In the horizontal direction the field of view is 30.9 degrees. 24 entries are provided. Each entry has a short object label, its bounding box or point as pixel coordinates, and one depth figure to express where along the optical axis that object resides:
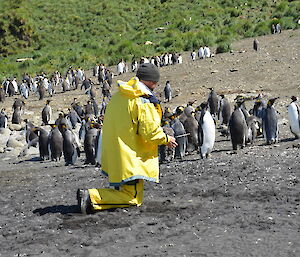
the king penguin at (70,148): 11.82
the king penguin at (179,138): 10.69
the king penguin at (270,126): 11.22
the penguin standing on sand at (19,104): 21.72
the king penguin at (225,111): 15.71
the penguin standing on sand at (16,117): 20.48
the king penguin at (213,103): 17.49
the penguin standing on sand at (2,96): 27.67
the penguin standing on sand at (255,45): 28.73
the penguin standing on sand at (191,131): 11.32
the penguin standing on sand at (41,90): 27.25
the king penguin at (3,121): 19.31
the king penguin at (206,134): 10.09
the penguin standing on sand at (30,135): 15.27
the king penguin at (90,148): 11.44
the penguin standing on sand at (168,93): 21.91
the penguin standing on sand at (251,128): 11.62
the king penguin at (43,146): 13.36
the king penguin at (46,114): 19.64
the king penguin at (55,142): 12.48
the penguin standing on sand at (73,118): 18.06
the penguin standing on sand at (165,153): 10.34
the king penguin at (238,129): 10.66
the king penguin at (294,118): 11.49
